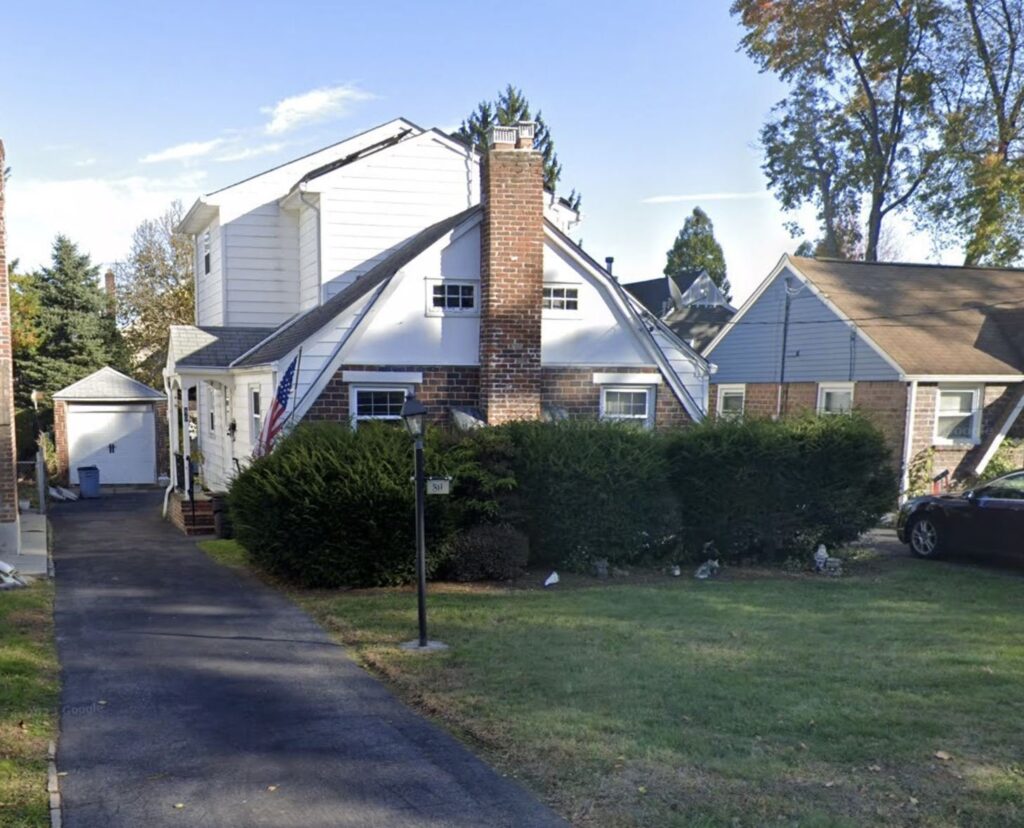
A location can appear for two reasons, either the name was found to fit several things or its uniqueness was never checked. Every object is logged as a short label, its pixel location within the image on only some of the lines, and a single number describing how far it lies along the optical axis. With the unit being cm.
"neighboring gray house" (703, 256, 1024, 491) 1880
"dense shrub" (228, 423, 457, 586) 1059
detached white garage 2398
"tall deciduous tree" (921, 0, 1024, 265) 2855
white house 1408
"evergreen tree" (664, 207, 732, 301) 5975
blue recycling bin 2273
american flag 1309
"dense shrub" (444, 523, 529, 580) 1116
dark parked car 1221
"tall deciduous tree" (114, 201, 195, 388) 3606
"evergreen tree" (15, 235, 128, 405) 2948
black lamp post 806
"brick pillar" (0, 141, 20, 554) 1230
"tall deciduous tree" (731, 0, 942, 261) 3020
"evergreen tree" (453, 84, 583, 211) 4275
